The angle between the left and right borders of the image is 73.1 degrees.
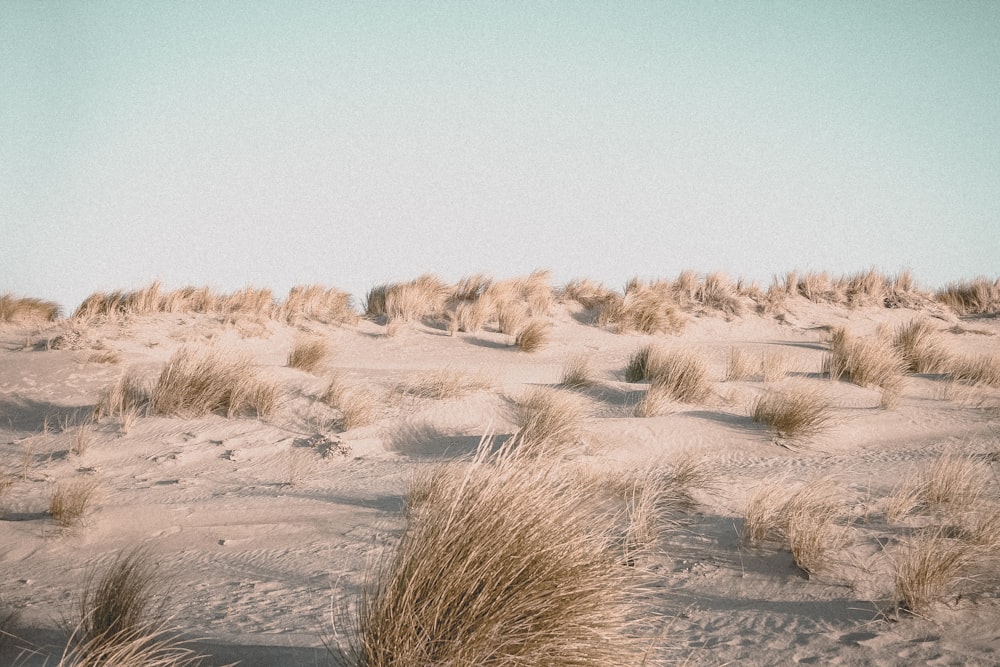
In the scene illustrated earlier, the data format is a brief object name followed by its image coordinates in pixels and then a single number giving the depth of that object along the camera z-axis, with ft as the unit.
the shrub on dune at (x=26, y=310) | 44.57
